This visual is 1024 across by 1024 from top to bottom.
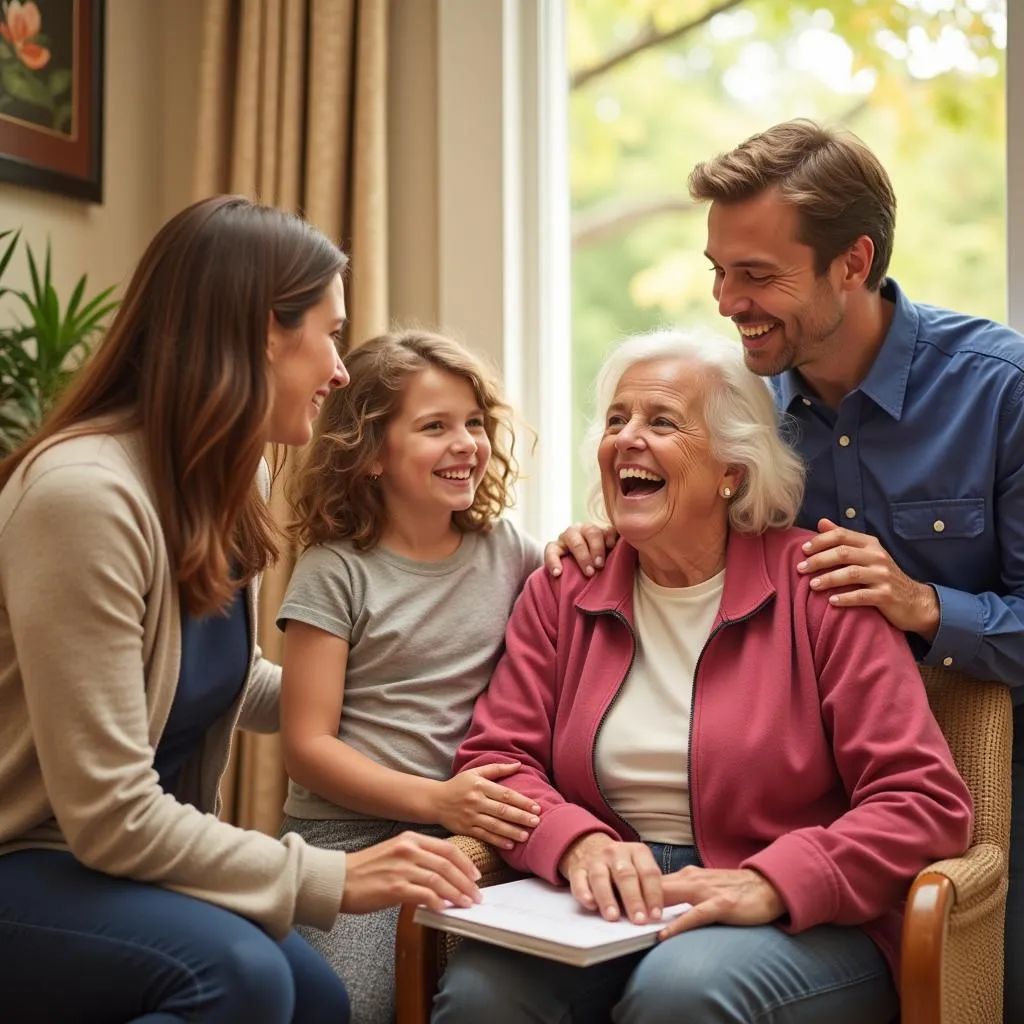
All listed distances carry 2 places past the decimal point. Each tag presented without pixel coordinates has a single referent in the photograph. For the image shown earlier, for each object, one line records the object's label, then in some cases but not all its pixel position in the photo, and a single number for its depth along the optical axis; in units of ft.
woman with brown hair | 4.86
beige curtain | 9.78
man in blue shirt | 6.77
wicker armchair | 5.36
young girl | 6.69
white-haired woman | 5.61
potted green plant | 8.70
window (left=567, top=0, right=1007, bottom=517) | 9.11
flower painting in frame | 9.53
